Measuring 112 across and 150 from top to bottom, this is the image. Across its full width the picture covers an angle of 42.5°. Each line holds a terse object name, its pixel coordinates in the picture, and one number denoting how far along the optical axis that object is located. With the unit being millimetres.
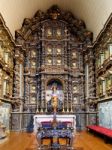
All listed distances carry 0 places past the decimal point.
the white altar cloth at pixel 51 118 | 11027
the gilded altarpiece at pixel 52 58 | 11698
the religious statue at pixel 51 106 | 11366
